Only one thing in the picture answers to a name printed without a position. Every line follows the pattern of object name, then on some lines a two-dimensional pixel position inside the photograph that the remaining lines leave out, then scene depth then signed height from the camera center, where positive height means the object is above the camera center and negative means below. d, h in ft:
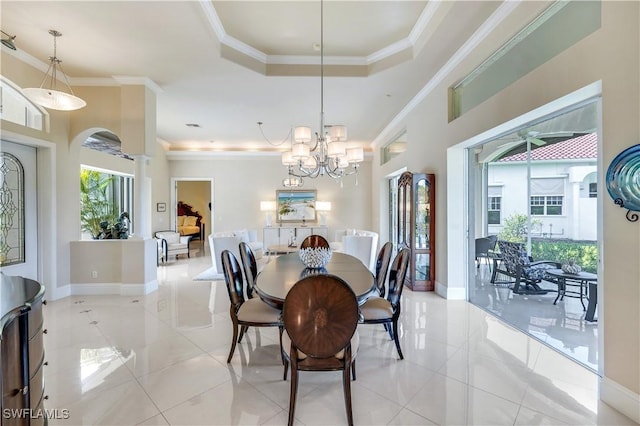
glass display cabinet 14.90 -1.03
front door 12.07 +0.01
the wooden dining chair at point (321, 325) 5.32 -2.23
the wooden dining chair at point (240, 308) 7.73 -2.81
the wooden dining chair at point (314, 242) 12.24 -1.37
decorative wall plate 5.78 +0.67
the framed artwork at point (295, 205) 28.94 +0.64
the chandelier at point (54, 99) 8.96 +3.74
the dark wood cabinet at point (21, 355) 3.84 -2.14
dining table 6.81 -1.97
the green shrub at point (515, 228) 12.46 -0.76
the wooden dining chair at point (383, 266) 10.20 -2.02
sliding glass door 9.21 -0.10
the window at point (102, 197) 18.19 +1.07
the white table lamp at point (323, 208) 28.12 +0.32
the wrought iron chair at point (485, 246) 14.33 -1.81
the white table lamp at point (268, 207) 28.32 +0.42
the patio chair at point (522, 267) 12.39 -2.58
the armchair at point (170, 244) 22.94 -2.79
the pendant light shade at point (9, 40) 9.41 +6.23
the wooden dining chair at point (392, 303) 7.98 -2.78
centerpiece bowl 9.10 -1.50
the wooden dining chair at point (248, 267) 9.57 -1.99
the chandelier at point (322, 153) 10.89 +2.40
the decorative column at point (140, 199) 14.55 +0.63
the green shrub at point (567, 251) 9.75 -1.54
